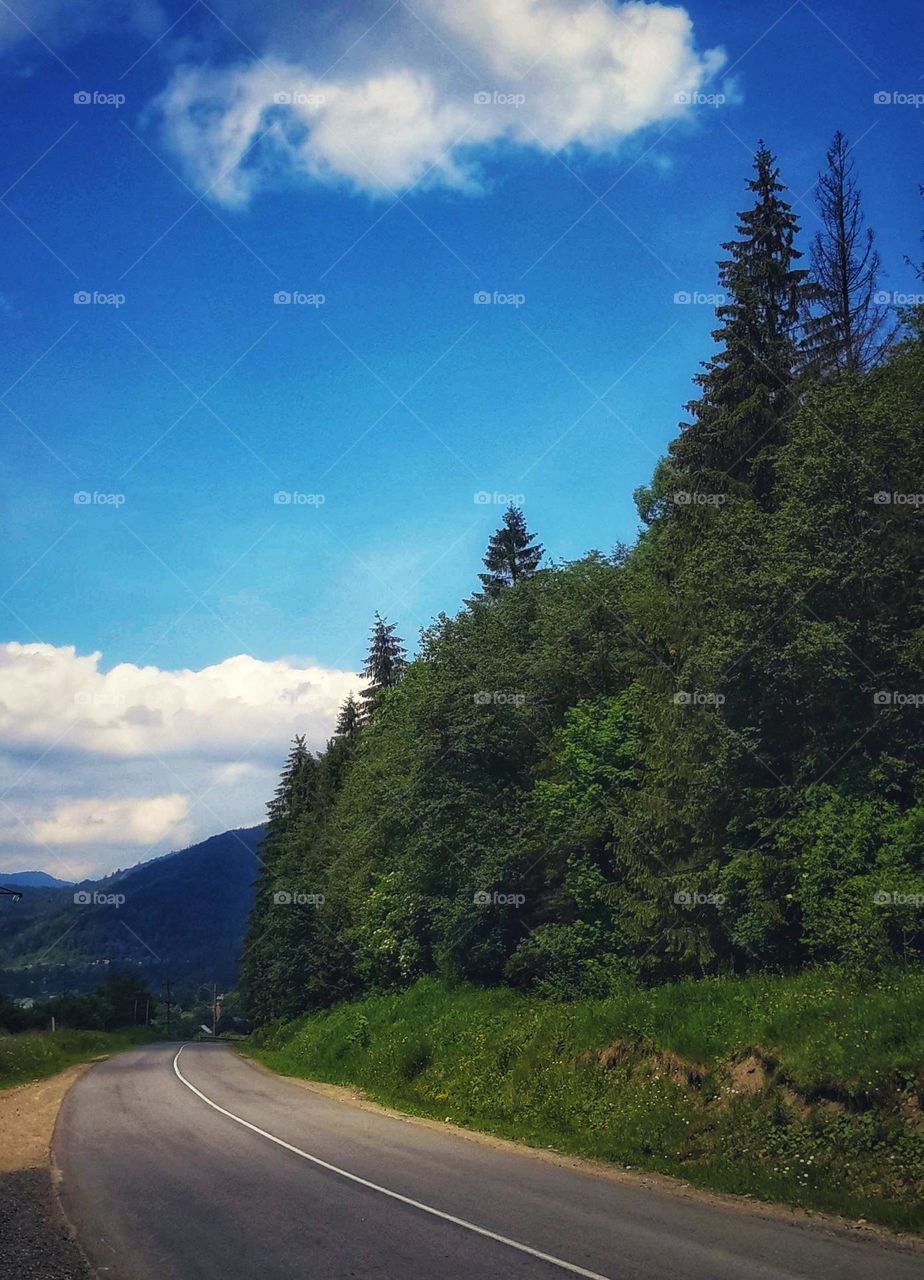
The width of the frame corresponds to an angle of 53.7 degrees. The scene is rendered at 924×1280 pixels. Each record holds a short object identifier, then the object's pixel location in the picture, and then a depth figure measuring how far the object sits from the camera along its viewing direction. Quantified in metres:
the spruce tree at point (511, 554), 53.75
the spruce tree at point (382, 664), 62.00
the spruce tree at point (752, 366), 26.23
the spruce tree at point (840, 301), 30.50
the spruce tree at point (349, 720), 67.60
